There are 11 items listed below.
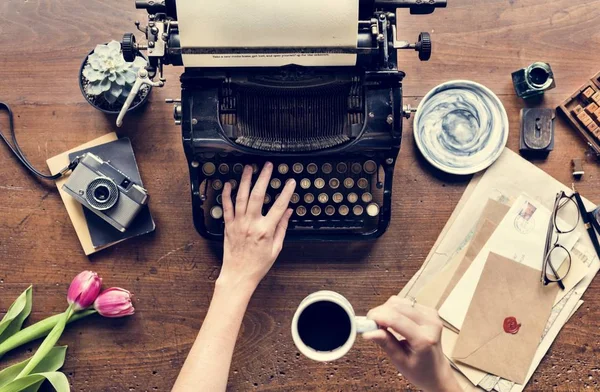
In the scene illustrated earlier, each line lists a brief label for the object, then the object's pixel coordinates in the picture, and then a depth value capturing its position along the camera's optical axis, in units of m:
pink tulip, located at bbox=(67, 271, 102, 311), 1.71
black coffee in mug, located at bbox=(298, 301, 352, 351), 1.28
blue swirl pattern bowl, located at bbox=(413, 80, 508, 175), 1.77
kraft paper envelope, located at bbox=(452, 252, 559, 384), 1.75
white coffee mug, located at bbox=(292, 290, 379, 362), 1.23
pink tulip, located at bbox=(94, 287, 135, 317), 1.72
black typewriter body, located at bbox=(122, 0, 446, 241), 1.47
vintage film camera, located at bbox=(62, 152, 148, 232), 1.72
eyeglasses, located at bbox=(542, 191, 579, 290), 1.76
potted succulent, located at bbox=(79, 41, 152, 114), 1.66
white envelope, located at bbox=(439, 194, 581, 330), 1.77
